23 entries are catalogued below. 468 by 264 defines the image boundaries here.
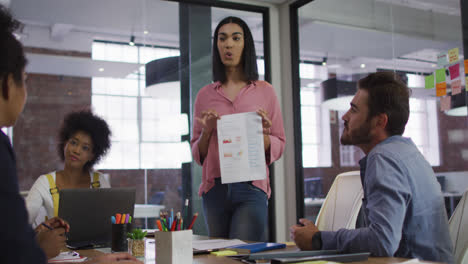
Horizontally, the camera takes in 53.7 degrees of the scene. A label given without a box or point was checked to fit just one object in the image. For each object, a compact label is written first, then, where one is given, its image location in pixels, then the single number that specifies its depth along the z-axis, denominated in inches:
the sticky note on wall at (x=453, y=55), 116.0
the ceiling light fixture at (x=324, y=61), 162.4
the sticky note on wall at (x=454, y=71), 115.6
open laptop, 71.0
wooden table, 48.9
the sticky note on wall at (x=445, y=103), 118.2
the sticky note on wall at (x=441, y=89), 118.8
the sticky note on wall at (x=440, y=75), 119.0
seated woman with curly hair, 97.7
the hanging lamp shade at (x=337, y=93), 152.5
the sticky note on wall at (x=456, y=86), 115.3
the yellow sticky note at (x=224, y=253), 56.5
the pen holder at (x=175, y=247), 48.6
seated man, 53.4
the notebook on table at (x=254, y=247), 55.8
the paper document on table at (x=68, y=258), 57.5
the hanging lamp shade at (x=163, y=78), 156.3
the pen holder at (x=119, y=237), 65.5
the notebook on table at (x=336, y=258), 46.8
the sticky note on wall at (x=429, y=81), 121.5
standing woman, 96.6
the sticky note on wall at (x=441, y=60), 118.4
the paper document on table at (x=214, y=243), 63.0
